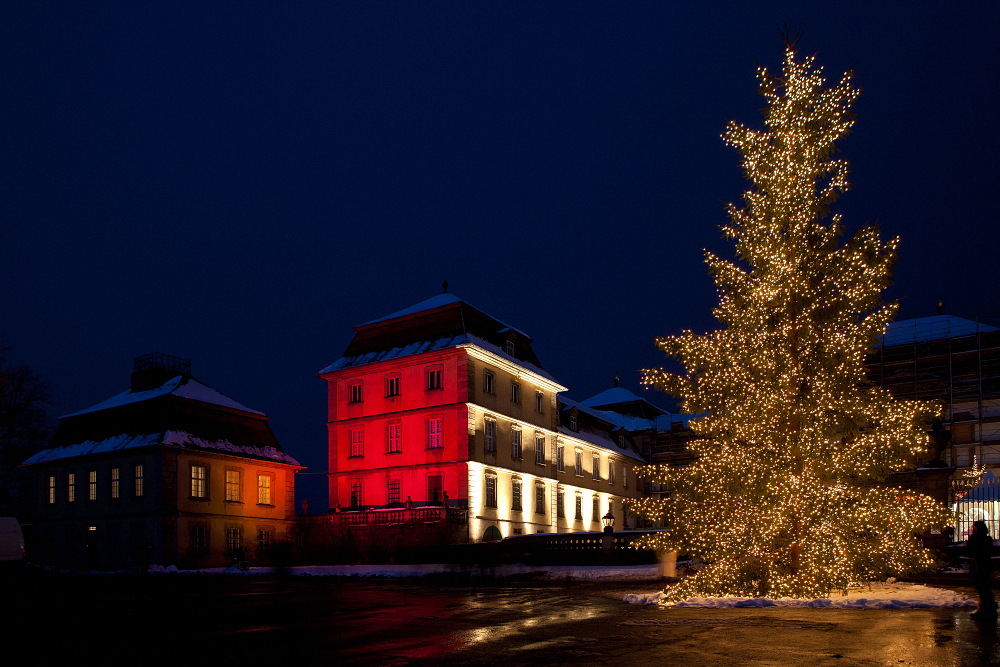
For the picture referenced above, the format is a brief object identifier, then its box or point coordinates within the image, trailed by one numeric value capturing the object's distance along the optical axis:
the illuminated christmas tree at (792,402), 15.27
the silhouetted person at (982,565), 11.69
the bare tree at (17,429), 45.47
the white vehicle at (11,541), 22.81
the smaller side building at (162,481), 36.41
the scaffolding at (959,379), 40.22
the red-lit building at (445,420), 38.44
